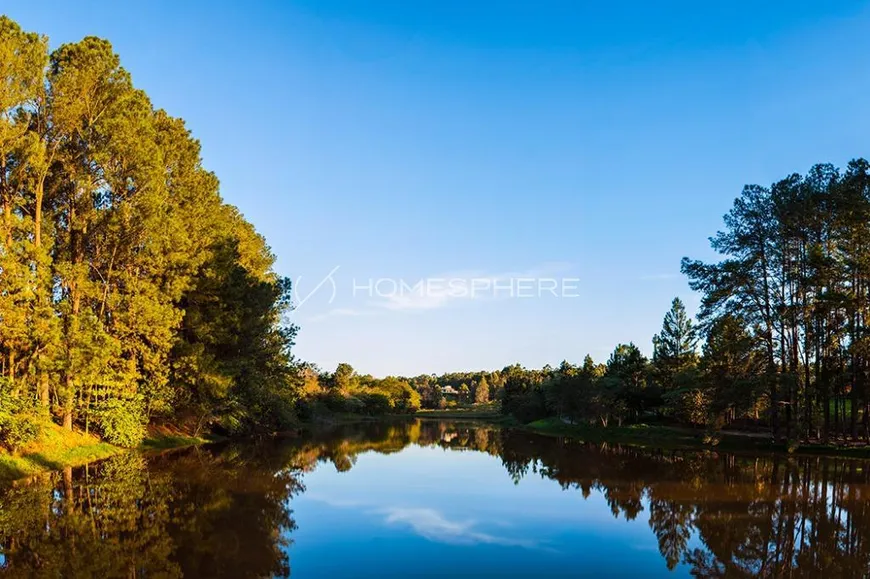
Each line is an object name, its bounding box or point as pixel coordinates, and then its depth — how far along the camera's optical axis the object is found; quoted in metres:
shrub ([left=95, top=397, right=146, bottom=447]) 27.31
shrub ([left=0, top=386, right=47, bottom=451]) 19.47
